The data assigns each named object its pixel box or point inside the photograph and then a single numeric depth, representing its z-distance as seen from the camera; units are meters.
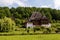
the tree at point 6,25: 43.81
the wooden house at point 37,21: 66.34
